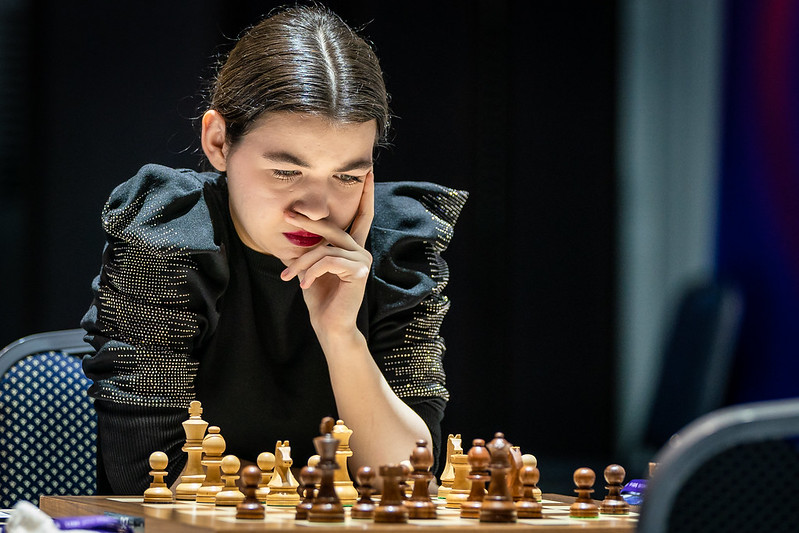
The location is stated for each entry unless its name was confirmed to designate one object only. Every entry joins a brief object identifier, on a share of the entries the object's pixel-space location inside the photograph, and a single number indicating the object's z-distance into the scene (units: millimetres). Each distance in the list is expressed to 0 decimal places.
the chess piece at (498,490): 2289
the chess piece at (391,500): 2255
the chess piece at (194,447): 2487
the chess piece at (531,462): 2447
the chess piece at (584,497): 2375
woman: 2669
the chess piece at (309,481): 2283
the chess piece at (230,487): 2384
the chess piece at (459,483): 2459
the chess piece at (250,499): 2265
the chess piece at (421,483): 2306
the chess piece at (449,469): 2549
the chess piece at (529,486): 2351
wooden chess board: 2221
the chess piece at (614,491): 2434
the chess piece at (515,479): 2406
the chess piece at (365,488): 2293
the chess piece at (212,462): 2447
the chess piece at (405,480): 2306
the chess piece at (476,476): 2348
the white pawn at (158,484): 2434
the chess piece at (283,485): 2417
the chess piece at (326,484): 2253
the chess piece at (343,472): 2450
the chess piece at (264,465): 2424
